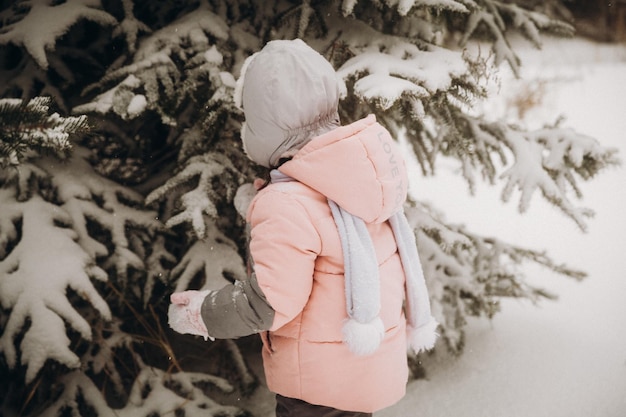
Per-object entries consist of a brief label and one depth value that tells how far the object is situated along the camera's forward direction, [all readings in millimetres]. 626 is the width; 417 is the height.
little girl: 1311
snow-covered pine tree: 1847
